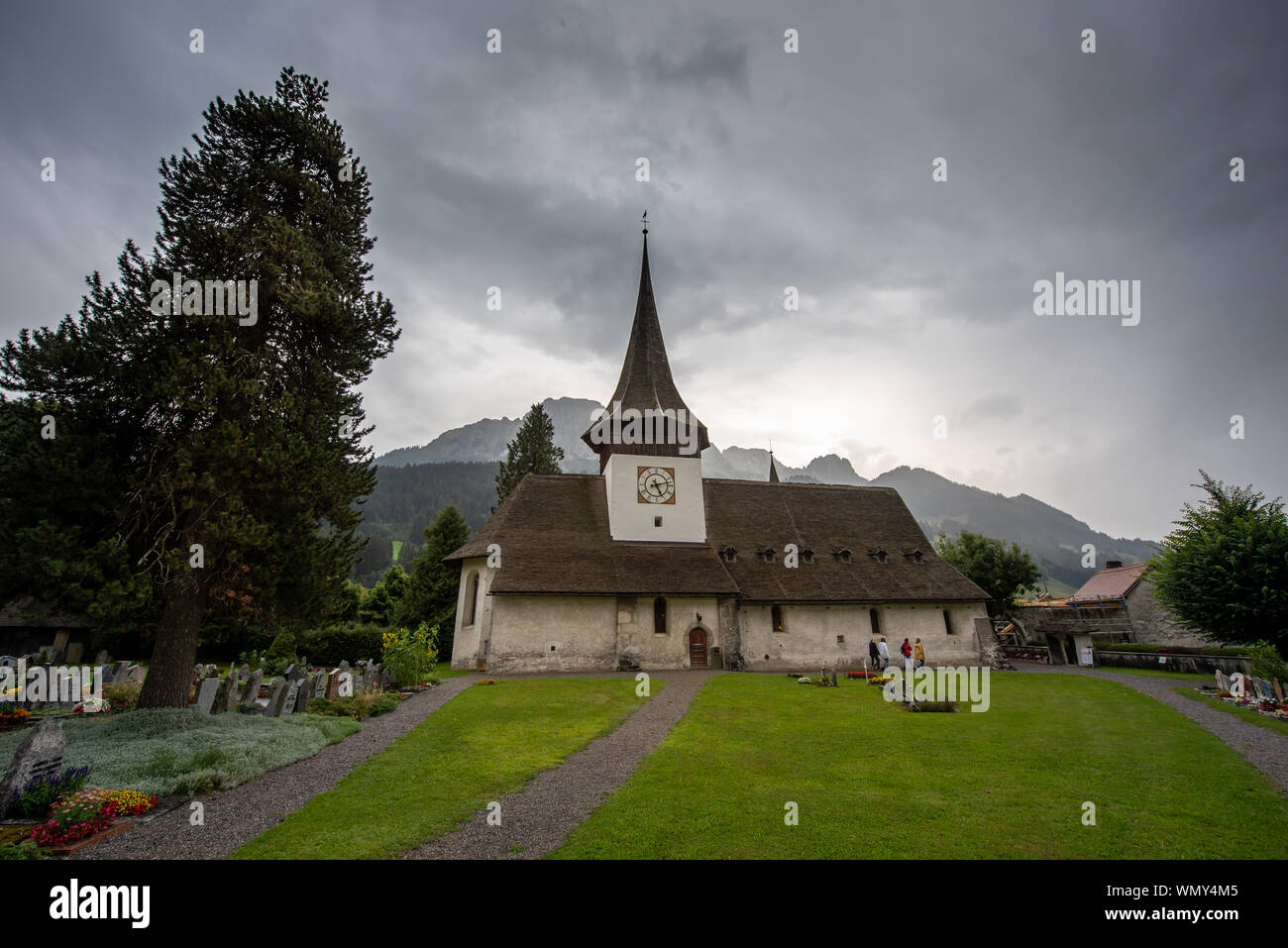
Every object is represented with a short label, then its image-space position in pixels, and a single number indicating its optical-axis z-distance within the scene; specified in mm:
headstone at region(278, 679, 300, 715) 15526
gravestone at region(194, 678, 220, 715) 14578
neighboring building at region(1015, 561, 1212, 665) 40225
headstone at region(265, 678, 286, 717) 15133
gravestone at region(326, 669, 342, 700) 17625
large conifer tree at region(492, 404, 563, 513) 50094
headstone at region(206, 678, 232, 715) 15164
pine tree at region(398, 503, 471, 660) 34750
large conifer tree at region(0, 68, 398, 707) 13430
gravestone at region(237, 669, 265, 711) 16422
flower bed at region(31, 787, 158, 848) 7355
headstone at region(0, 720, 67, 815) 8133
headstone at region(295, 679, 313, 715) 15977
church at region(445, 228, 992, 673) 26984
